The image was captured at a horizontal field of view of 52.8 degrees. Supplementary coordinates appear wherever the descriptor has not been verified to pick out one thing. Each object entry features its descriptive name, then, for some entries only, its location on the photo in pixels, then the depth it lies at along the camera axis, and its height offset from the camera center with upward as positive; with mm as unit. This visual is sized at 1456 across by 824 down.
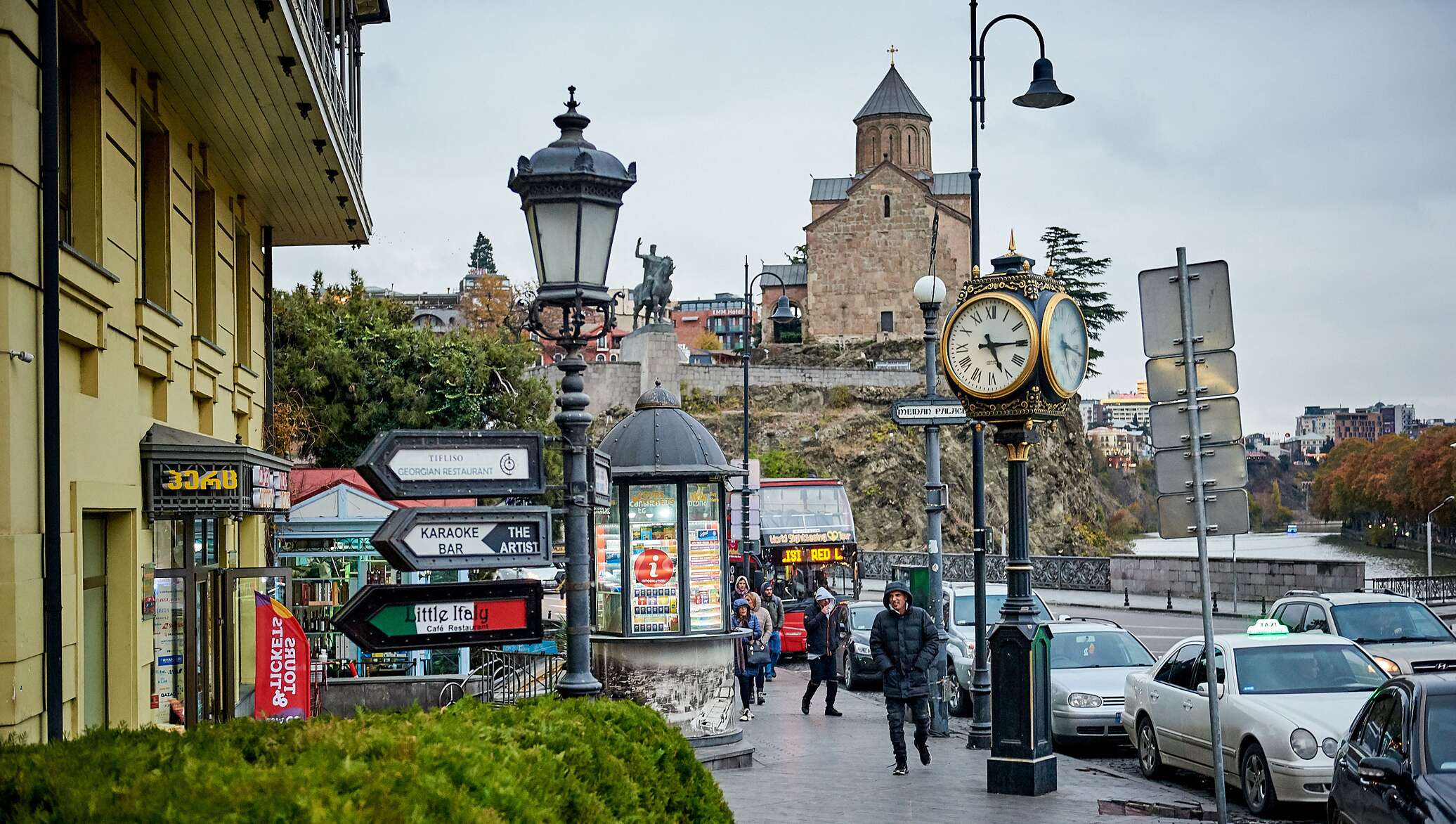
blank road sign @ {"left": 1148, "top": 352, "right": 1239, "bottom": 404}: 10039 +869
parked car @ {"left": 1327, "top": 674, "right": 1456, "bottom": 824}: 8289 -1571
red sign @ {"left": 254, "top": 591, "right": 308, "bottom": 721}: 12852 -1163
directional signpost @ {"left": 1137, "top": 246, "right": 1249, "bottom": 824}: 9992 +743
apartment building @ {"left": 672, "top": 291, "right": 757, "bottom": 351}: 182812 +25121
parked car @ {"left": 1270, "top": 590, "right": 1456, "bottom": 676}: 18703 -1668
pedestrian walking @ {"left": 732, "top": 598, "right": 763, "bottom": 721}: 20562 -2157
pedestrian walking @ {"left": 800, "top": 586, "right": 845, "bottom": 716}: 20078 -1843
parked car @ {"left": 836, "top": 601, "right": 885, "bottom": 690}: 25000 -2462
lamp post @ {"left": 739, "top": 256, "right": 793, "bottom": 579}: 40625 +6049
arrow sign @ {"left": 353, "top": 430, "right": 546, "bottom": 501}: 7555 +324
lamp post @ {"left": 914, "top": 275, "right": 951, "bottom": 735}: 19297 +535
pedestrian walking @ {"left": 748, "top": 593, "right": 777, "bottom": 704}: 23297 -1598
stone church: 97125 +17533
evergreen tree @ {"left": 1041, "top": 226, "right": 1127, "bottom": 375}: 96438 +15321
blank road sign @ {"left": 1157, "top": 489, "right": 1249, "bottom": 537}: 9789 -80
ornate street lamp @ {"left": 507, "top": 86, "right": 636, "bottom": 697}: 8578 +1684
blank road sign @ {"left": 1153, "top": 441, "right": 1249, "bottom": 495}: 9953 +229
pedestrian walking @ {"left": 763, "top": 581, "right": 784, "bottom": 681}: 25453 -2086
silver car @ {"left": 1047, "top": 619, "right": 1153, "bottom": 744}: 16812 -2010
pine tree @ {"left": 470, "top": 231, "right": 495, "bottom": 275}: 168525 +31170
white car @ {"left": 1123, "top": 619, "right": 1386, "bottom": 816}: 12039 -1849
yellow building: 7746 +1436
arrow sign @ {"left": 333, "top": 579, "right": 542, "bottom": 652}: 7457 -463
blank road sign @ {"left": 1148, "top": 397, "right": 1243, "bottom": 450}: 10039 +553
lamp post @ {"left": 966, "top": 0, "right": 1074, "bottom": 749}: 15320 +792
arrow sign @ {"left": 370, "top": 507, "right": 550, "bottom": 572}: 7488 -66
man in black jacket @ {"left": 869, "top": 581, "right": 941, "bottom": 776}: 14406 -1413
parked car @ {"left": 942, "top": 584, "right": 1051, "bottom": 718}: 20703 -1859
